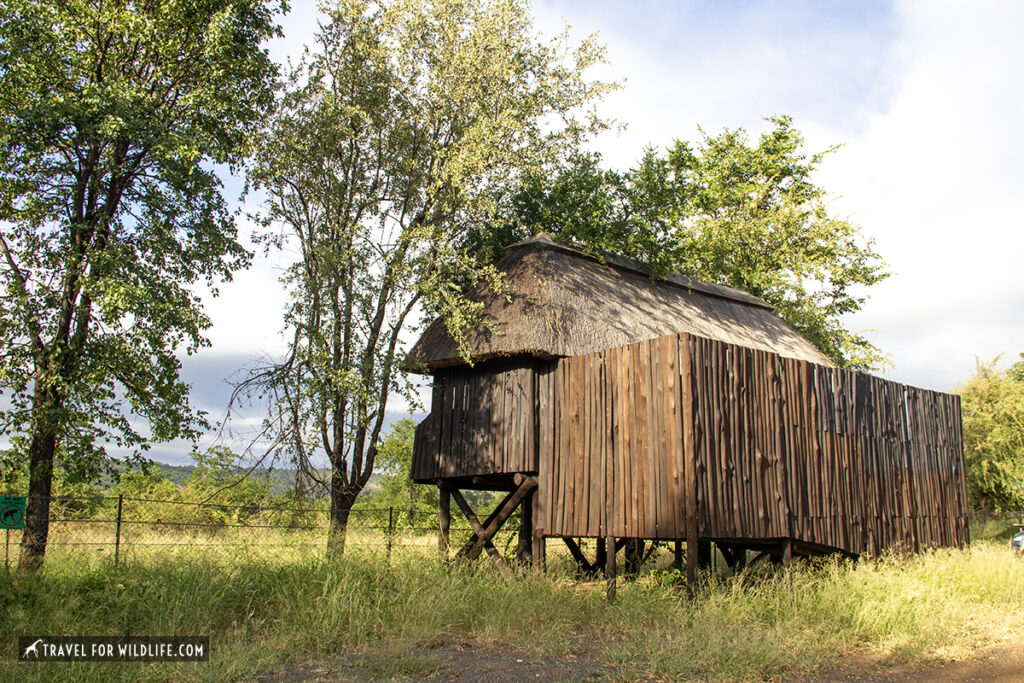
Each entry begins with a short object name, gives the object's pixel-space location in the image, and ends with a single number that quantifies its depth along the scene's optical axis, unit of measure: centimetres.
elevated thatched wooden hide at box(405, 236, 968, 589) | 901
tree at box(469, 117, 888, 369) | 1541
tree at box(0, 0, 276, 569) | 894
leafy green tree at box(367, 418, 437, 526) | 2669
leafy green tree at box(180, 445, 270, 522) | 1742
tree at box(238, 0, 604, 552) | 1123
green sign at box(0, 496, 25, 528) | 796
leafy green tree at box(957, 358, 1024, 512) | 2109
